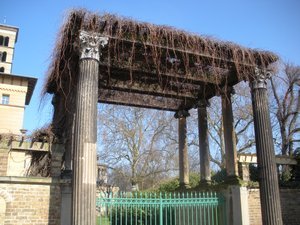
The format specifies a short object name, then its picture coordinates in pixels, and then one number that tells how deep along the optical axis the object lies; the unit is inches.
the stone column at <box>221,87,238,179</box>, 421.4
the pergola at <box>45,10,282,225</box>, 311.0
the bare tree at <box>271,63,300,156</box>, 818.7
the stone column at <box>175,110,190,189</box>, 511.5
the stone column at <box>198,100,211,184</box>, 473.1
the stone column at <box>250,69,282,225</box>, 358.0
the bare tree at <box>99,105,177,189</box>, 975.0
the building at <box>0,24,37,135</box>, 1397.6
